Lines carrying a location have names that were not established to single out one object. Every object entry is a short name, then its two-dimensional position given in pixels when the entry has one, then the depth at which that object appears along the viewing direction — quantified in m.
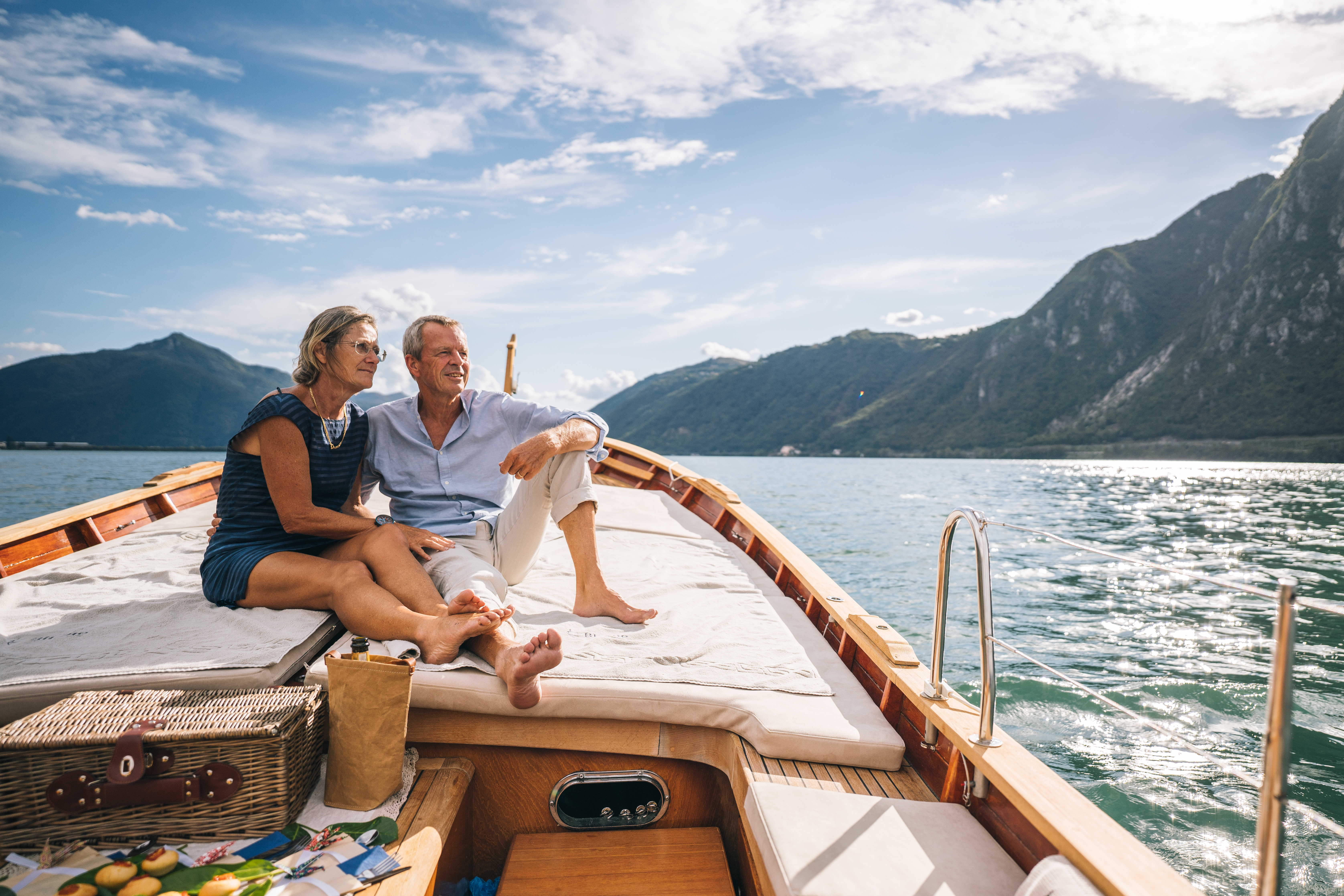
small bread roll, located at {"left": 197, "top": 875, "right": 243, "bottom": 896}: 1.15
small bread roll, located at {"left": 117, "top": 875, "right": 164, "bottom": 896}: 1.15
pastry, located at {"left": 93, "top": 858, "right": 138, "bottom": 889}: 1.17
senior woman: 1.95
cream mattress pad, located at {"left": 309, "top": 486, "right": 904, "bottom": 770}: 1.61
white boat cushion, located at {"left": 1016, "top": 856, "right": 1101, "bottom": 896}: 1.02
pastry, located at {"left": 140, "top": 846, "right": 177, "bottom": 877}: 1.22
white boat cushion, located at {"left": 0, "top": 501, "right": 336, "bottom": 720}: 1.65
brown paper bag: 1.46
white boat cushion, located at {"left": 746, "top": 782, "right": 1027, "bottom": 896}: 1.12
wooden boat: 1.30
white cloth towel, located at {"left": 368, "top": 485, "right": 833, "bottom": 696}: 1.90
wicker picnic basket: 1.29
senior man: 2.35
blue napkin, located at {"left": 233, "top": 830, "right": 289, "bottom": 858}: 1.29
